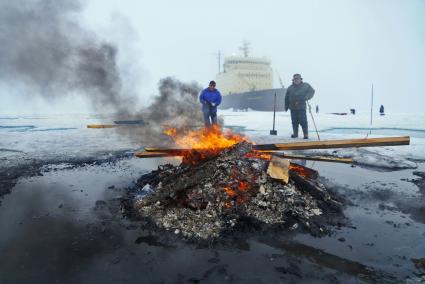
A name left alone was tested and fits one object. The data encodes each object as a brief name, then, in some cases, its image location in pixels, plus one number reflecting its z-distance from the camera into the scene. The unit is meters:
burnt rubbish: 3.71
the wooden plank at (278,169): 4.53
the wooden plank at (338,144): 5.53
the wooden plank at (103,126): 16.77
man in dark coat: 10.70
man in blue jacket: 10.16
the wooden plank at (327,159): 6.50
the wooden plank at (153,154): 6.25
